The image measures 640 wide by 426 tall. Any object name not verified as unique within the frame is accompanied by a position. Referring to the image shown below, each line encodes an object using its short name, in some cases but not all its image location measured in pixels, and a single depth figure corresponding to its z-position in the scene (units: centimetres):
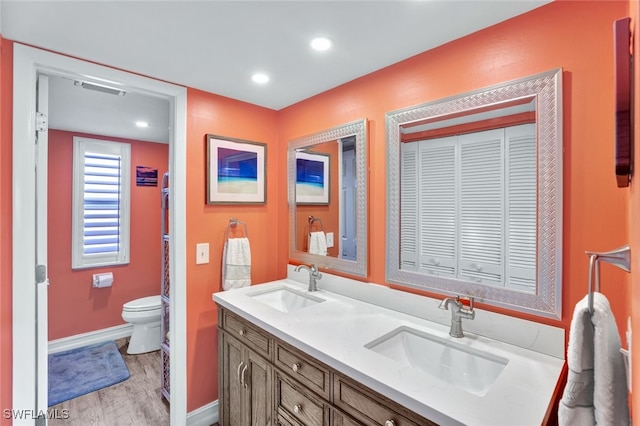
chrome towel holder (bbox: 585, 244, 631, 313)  69
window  306
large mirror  116
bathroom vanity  91
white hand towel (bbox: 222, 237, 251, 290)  212
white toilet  291
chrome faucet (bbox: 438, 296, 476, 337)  130
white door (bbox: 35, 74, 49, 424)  152
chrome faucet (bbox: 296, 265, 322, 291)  203
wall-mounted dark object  62
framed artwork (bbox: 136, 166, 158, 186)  342
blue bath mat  237
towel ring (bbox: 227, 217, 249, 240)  222
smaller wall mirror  183
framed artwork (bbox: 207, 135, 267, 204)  211
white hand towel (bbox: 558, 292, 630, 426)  62
